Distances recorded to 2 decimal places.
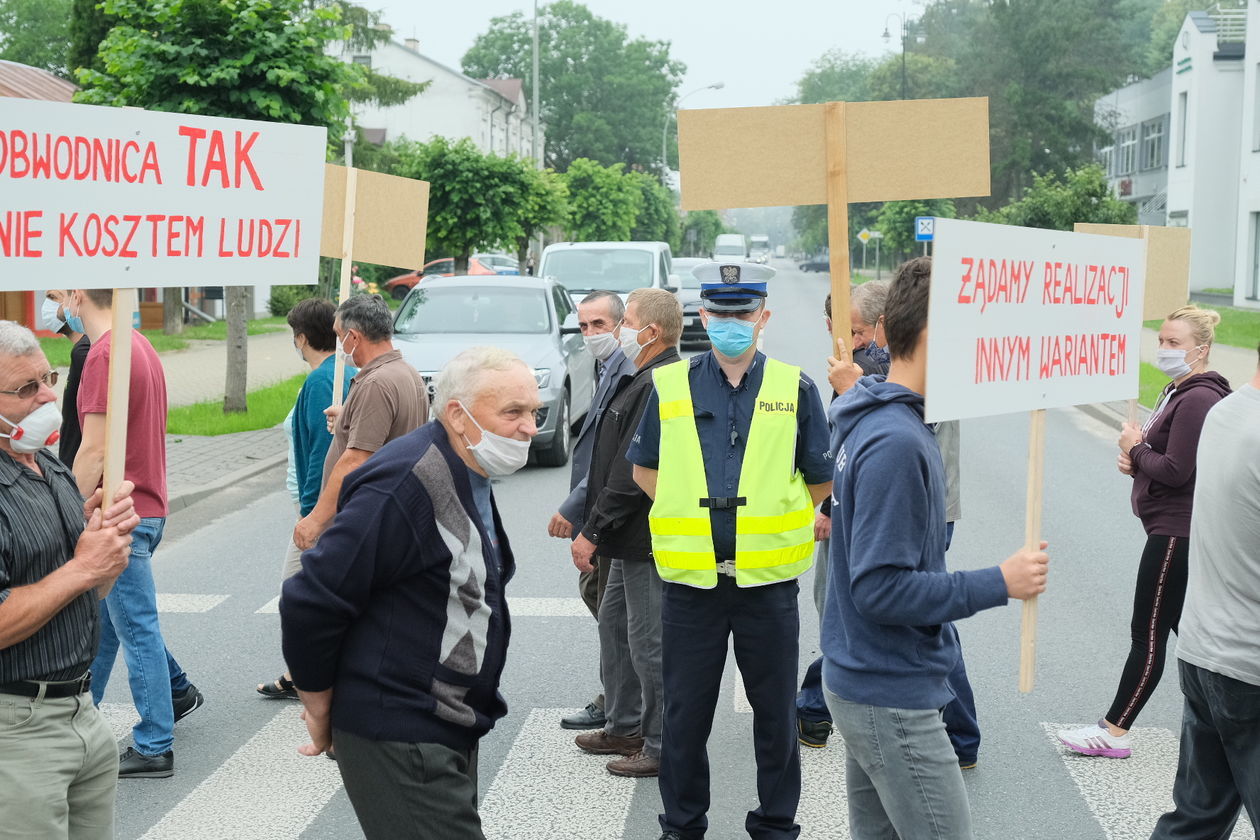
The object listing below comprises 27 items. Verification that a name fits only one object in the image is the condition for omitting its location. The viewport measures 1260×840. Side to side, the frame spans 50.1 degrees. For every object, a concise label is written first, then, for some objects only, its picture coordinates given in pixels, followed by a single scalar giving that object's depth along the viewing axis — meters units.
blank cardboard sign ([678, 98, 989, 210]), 4.80
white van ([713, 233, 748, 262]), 66.62
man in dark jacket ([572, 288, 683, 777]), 5.24
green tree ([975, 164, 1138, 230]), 33.56
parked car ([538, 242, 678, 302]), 21.45
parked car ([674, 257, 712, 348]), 26.08
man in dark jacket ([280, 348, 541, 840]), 3.10
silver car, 13.27
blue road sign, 31.44
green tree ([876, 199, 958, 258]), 51.34
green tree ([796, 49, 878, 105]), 121.38
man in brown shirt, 5.59
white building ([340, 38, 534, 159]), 72.00
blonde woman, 5.11
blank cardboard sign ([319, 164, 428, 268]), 7.23
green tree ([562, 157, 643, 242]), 51.03
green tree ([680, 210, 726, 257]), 89.50
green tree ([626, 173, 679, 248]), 65.12
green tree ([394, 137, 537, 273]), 27.77
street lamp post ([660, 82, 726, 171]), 73.38
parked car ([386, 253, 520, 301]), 42.67
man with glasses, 3.22
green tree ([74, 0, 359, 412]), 14.82
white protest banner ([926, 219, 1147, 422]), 3.19
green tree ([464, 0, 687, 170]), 91.19
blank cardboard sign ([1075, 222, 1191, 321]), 6.28
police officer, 4.42
